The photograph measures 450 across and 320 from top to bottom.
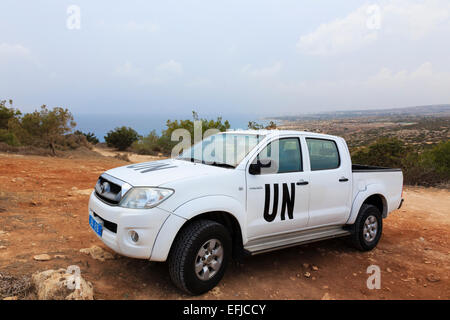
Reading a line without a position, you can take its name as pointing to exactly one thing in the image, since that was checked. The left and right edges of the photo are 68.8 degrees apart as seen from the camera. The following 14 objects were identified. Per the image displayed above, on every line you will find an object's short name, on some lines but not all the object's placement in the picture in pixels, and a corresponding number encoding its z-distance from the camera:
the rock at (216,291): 3.58
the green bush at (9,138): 17.16
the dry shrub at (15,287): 3.19
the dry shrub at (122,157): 19.30
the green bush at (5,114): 21.53
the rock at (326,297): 3.69
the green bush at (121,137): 30.09
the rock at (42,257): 4.04
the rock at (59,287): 3.01
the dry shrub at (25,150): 15.75
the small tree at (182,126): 21.59
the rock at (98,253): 4.27
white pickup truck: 3.31
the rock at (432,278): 4.37
